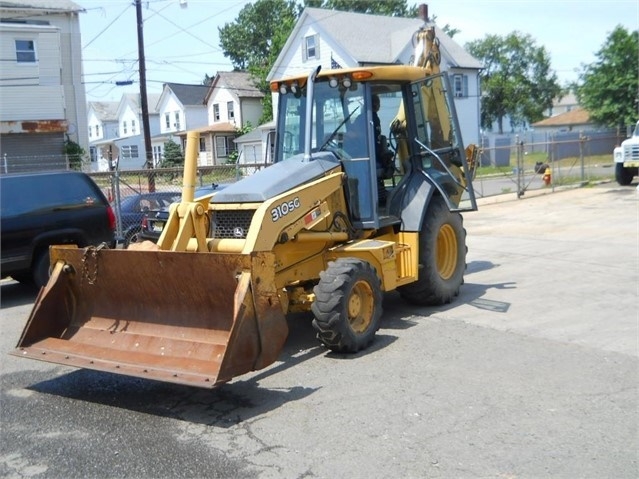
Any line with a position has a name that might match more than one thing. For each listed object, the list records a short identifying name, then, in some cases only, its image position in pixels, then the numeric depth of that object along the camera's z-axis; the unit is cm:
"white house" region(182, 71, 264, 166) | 5394
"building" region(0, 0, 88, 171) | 3144
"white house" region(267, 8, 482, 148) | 4191
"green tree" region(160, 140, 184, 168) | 3459
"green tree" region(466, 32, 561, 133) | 8019
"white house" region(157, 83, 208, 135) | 6153
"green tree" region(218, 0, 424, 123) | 6600
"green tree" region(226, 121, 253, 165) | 5382
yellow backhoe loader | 608
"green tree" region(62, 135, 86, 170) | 3231
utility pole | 2825
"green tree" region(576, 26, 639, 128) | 4178
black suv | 1077
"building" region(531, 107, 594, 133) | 7526
